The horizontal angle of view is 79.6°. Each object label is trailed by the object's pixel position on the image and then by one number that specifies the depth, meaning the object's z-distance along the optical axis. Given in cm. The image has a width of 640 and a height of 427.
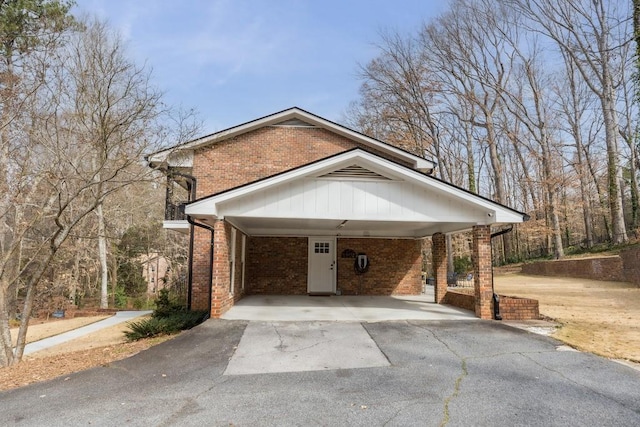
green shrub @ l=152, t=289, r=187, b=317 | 956
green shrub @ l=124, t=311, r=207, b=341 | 826
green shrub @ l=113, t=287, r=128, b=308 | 1900
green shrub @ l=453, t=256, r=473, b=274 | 2707
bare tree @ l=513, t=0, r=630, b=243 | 2169
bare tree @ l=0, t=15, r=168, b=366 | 791
